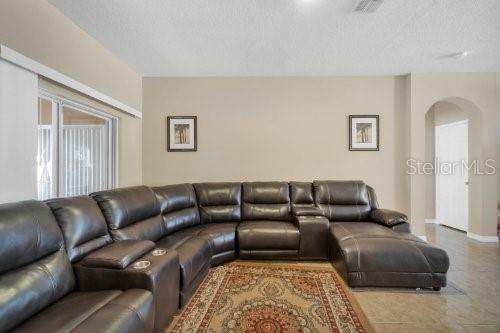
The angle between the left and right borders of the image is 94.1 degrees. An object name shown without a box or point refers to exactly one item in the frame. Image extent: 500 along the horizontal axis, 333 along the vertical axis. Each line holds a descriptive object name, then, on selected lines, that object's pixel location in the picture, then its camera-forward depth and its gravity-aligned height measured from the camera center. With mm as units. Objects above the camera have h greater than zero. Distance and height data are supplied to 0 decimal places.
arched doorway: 3904 +109
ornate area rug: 1800 -1227
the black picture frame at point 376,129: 3943 +630
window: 2398 +206
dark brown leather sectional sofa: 1223 -713
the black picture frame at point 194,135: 4000 +511
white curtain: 1809 +268
